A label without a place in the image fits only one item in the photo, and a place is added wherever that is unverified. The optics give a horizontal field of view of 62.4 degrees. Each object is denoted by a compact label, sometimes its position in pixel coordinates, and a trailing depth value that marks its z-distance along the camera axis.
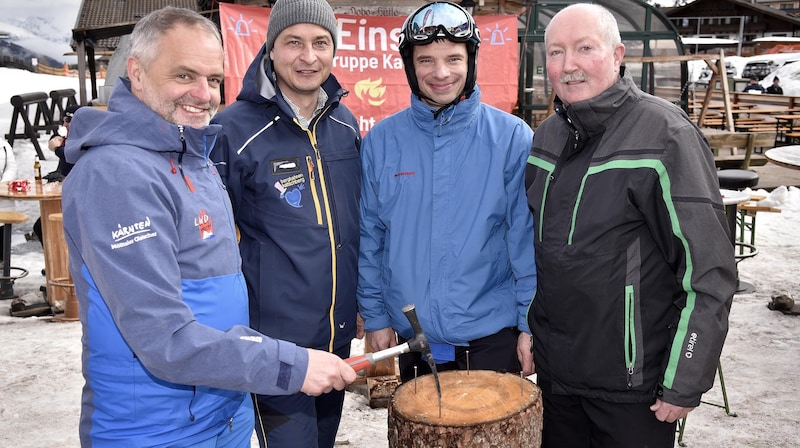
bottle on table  7.72
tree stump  2.15
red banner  6.09
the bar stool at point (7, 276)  7.73
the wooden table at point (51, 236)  7.02
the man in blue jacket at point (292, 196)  2.81
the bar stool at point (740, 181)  7.68
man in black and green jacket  2.32
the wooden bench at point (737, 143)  13.52
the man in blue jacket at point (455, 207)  2.76
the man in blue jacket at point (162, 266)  1.87
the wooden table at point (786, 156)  6.11
